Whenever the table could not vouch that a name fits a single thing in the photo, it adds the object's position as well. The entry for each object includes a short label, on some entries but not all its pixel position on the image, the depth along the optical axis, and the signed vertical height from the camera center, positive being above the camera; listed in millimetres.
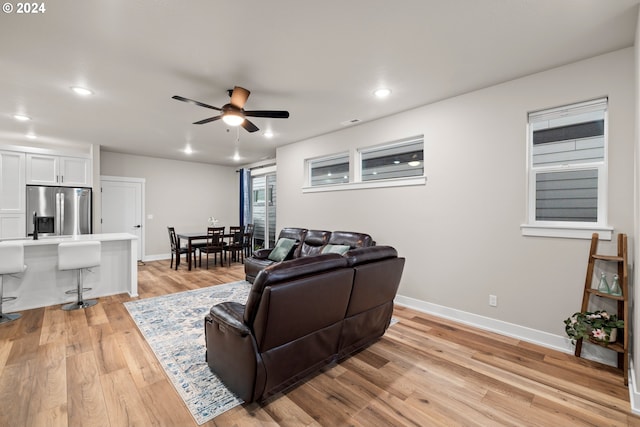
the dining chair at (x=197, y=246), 6413 -857
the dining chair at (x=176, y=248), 6324 -909
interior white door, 6855 +16
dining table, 6176 -652
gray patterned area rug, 1997 -1374
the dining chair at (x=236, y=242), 6824 -833
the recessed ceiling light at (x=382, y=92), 3379 +1463
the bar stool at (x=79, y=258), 3635 -664
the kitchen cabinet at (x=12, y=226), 5156 -342
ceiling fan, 3184 +1147
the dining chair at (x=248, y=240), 7210 -817
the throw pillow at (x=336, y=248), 4250 -600
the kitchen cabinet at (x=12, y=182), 5137 +477
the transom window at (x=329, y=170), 5172 +788
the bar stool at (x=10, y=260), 3230 -621
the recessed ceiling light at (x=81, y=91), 3312 +1433
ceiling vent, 4518 +1465
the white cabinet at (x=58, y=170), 5422 +773
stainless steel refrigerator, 5395 +24
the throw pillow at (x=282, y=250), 4944 -733
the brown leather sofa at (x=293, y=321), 1803 -818
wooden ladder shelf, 2293 -723
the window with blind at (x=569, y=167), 2686 +454
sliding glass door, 7812 +12
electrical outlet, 3186 -1037
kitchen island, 3752 -1001
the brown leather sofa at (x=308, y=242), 4383 -555
